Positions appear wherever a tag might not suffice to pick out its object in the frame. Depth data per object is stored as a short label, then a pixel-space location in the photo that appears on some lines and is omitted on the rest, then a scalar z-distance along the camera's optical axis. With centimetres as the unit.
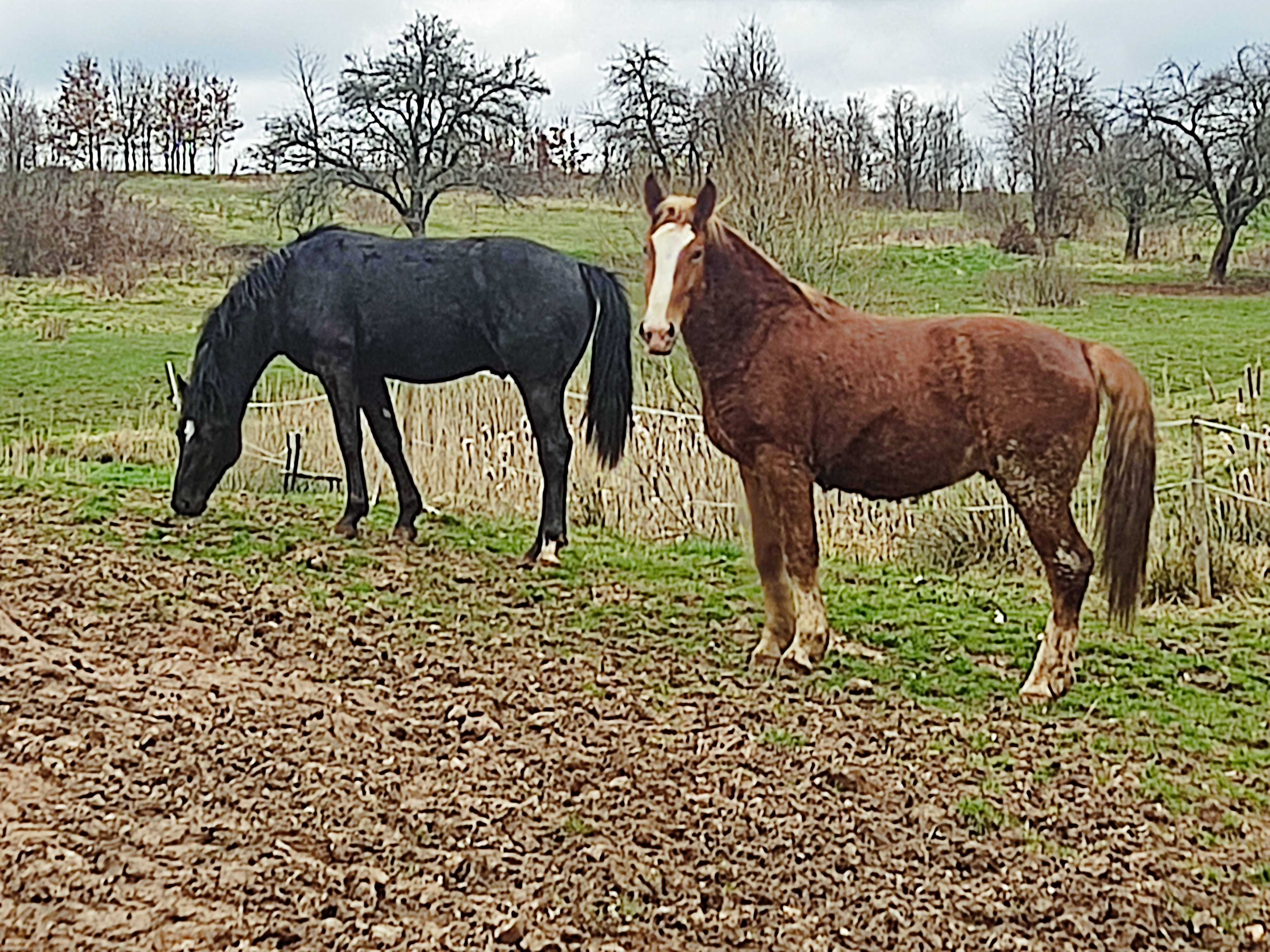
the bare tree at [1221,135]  3628
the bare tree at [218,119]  6100
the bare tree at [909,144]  4988
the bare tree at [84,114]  5434
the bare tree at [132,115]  5806
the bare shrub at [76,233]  3338
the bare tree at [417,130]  3266
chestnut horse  533
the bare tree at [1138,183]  3806
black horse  774
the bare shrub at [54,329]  2153
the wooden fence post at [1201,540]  726
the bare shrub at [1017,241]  3628
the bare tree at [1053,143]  4116
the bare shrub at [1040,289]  2722
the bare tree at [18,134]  3722
